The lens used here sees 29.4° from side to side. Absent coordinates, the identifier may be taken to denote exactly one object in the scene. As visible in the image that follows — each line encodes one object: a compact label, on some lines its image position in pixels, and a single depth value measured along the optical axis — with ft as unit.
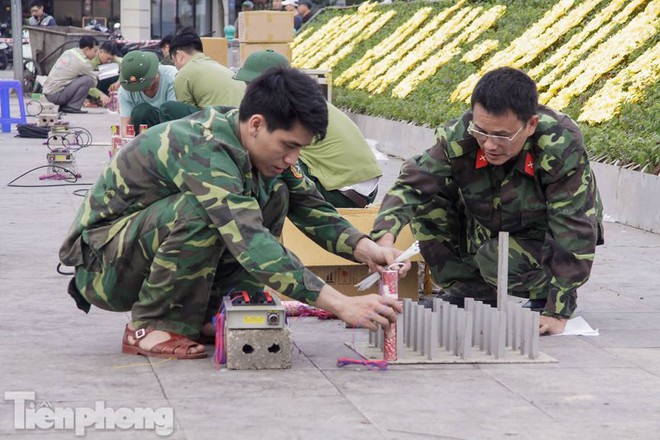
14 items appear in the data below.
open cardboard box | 19.16
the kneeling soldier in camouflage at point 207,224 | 14.53
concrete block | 15.12
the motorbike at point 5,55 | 108.68
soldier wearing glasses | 16.98
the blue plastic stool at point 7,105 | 55.42
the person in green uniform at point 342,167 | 21.74
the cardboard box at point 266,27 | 47.11
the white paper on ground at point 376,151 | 44.70
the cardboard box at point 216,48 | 48.06
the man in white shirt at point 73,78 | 68.23
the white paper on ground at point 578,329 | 17.98
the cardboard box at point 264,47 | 47.14
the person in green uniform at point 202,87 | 28.45
